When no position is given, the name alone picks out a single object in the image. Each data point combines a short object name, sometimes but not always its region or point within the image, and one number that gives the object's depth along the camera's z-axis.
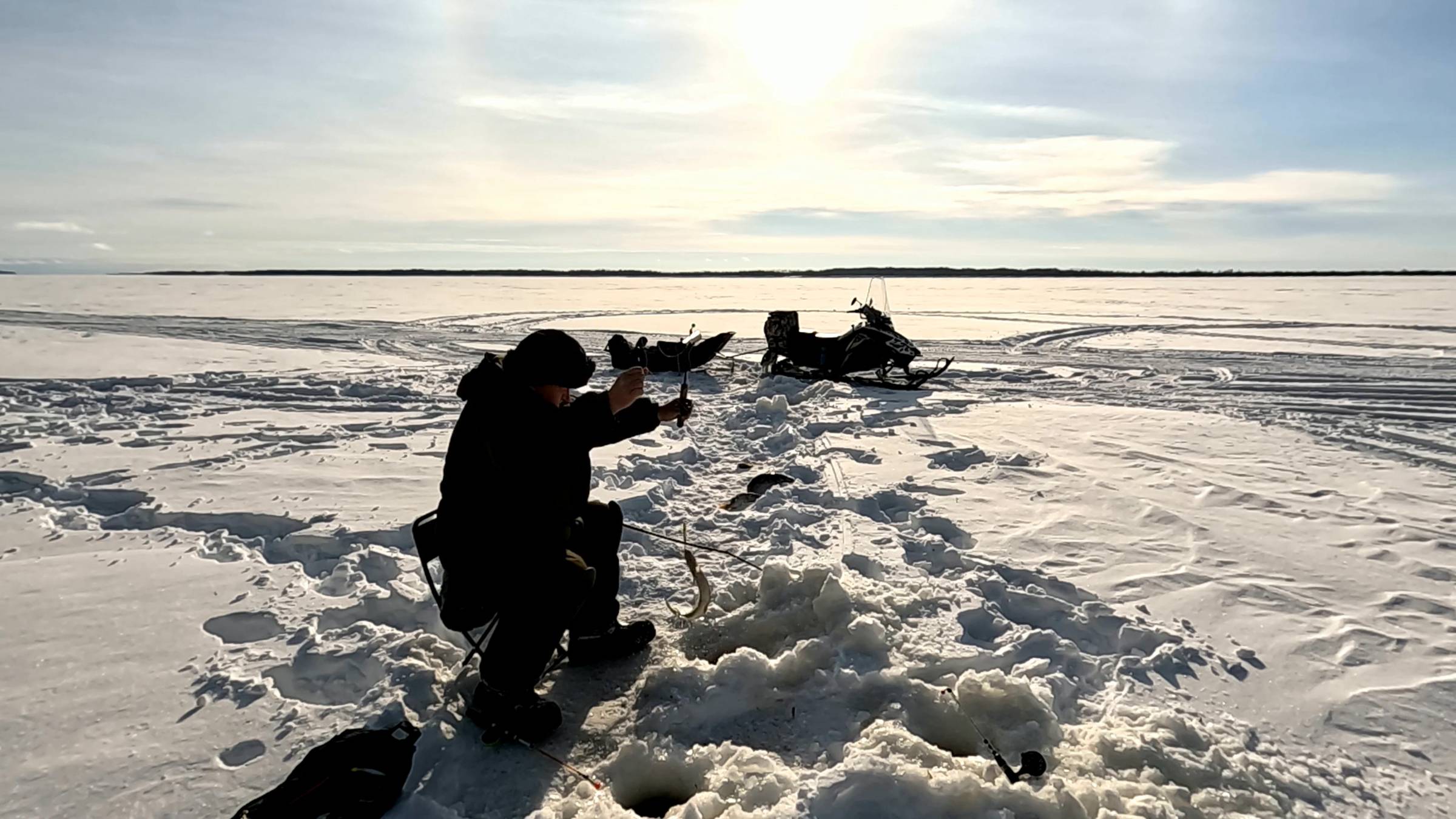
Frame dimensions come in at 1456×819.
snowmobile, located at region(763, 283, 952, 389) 11.88
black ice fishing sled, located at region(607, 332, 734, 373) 12.84
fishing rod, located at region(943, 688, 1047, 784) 2.50
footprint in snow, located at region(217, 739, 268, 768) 2.68
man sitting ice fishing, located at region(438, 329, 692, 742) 2.67
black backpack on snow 2.35
